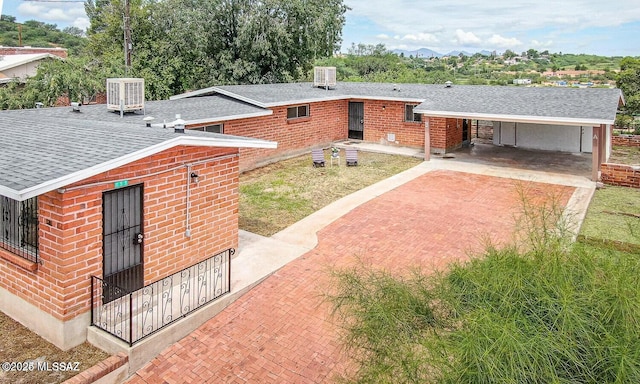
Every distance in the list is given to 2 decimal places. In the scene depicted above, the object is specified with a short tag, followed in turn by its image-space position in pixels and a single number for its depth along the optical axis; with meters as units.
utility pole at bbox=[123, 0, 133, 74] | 28.67
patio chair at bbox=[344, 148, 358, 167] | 20.02
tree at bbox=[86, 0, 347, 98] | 34.16
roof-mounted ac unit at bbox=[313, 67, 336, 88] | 26.03
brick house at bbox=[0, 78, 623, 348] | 7.00
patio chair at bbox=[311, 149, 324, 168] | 19.92
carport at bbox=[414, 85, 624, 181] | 17.64
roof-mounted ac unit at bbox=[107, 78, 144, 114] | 15.90
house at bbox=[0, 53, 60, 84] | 34.53
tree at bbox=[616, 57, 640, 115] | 32.12
